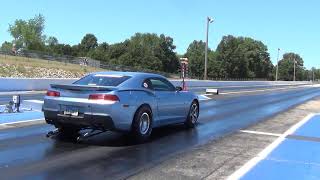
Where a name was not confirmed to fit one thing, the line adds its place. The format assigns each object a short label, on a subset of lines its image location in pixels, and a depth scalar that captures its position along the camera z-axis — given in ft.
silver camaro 33.19
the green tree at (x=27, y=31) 472.03
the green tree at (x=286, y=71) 640.17
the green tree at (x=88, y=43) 548.23
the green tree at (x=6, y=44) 526.49
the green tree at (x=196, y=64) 460.14
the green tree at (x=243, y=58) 460.14
